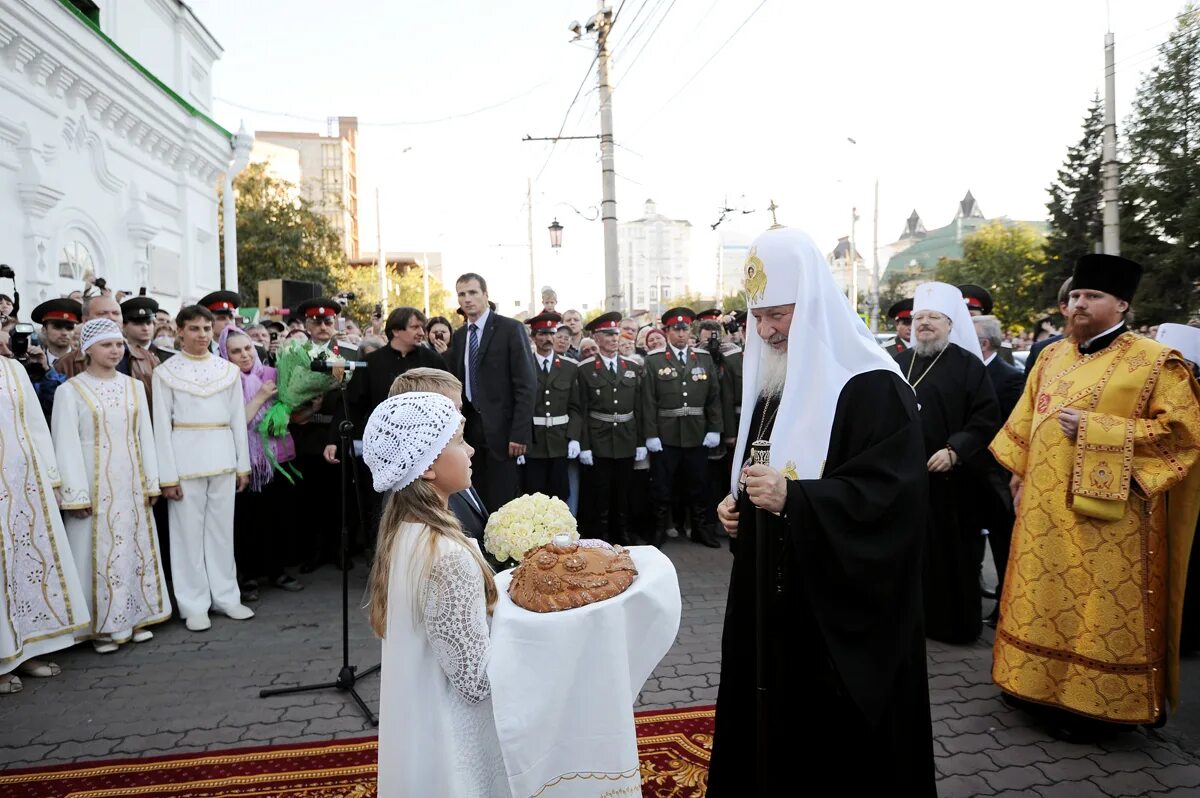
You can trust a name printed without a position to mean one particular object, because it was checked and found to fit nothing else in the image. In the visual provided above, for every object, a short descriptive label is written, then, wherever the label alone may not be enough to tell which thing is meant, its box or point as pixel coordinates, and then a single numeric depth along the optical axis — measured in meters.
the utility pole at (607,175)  14.91
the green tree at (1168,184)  25.00
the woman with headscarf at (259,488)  6.71
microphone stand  4.65
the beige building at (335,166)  75.23
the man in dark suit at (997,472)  5.66
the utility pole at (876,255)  35.97
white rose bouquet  3.11
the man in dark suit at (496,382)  6.74
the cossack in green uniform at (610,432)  8.58
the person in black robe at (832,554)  2.49
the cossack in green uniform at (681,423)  8.73
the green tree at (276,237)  29.14
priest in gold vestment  3.89
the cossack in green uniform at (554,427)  8.41
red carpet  3.59
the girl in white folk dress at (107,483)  5.39
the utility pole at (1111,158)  19.30
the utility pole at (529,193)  30.61
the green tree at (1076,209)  35.47
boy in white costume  5.94
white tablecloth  2.32
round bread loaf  2.44
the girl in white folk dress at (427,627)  2.33
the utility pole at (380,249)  34.47
